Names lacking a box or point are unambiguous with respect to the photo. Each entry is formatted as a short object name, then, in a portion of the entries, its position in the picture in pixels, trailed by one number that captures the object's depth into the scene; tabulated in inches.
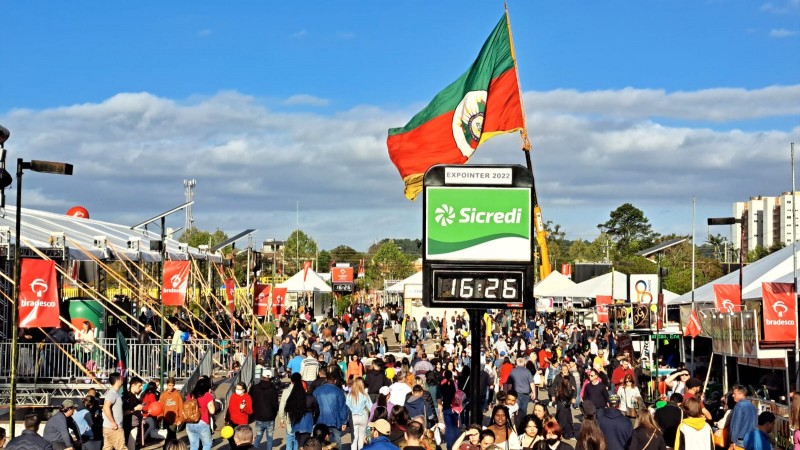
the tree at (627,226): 5418.3
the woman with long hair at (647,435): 440.8
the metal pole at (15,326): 590.9
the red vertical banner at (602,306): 1586.6
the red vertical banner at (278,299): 1648.6
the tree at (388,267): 4471.0
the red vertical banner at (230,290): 1256.6
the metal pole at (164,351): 874.4
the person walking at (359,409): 616.1
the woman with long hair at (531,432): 407.8
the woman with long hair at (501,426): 416.2
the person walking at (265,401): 619.5
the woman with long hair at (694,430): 448.1
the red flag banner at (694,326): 976.3
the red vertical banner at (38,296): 717.9
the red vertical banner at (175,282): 1010.1
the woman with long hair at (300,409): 583.5
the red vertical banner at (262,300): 1250.0
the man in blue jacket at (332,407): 605.3
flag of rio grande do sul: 1174.3
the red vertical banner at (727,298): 860.6
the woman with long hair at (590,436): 404.8
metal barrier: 927.0
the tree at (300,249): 4936.0
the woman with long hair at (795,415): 474.5
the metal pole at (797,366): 687.1
